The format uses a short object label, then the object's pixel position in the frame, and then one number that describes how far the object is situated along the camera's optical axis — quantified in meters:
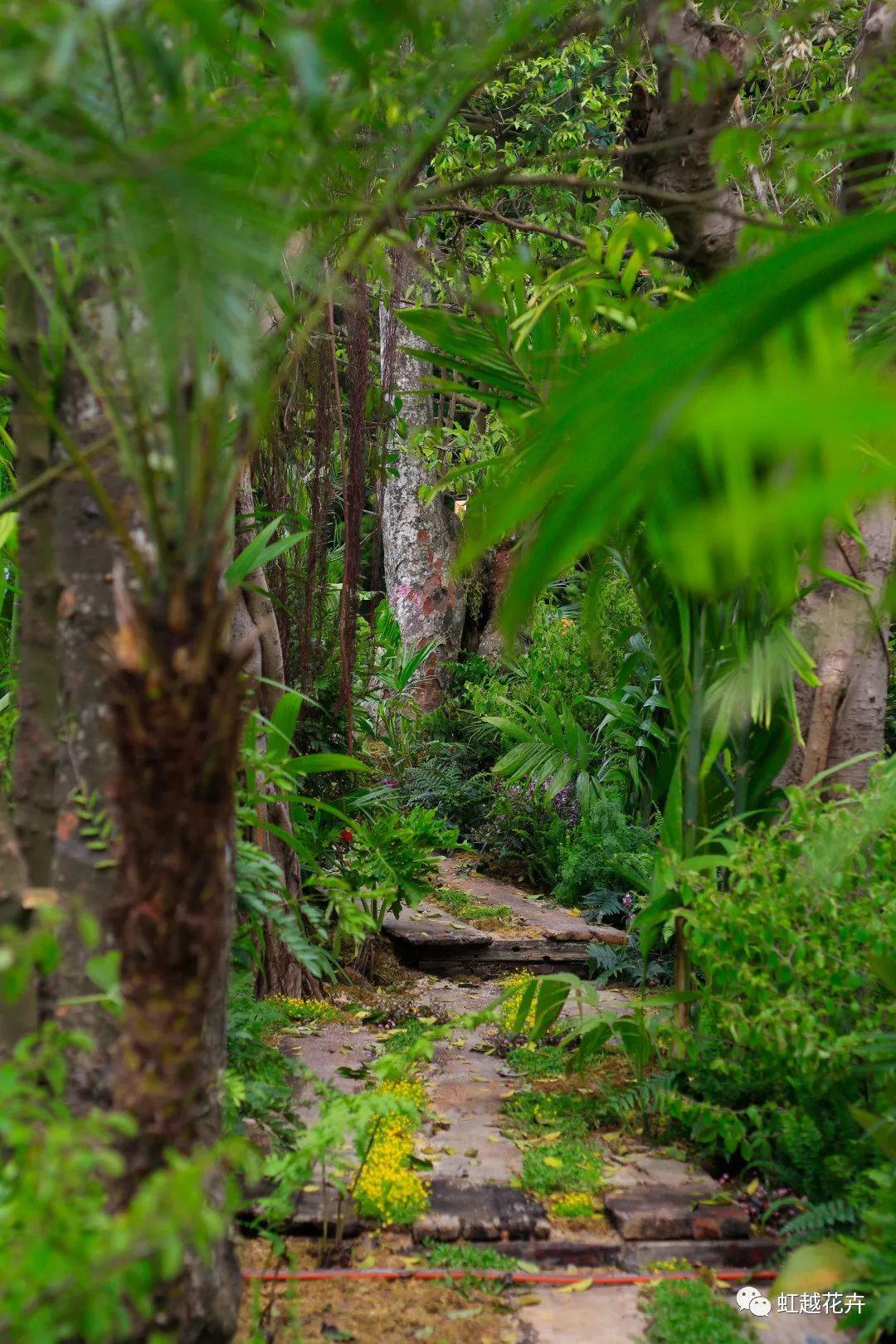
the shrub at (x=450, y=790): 6.98
